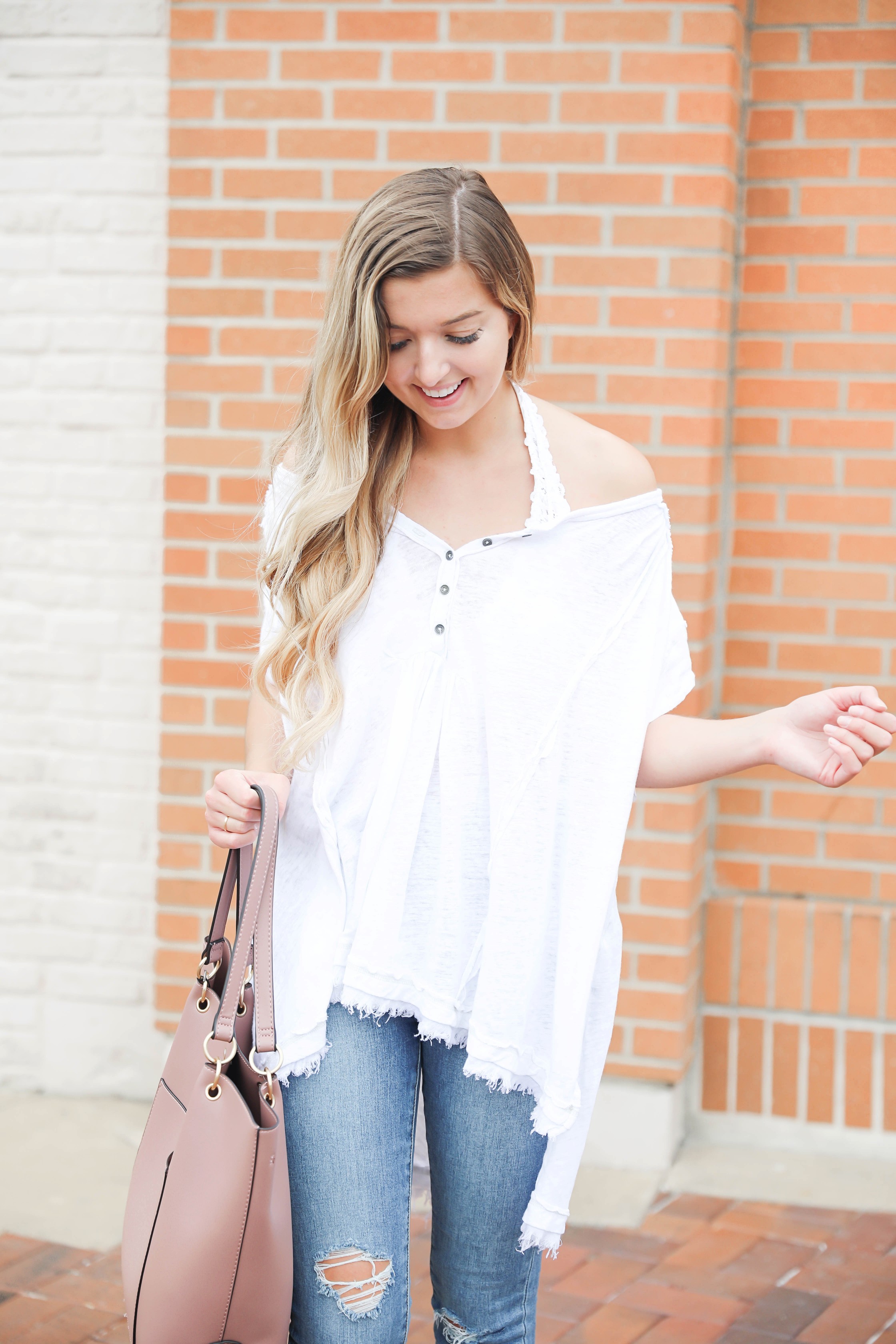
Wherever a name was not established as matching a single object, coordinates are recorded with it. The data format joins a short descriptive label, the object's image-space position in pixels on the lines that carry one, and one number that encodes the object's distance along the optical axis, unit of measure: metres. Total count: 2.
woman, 4.44
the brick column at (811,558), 5.57
